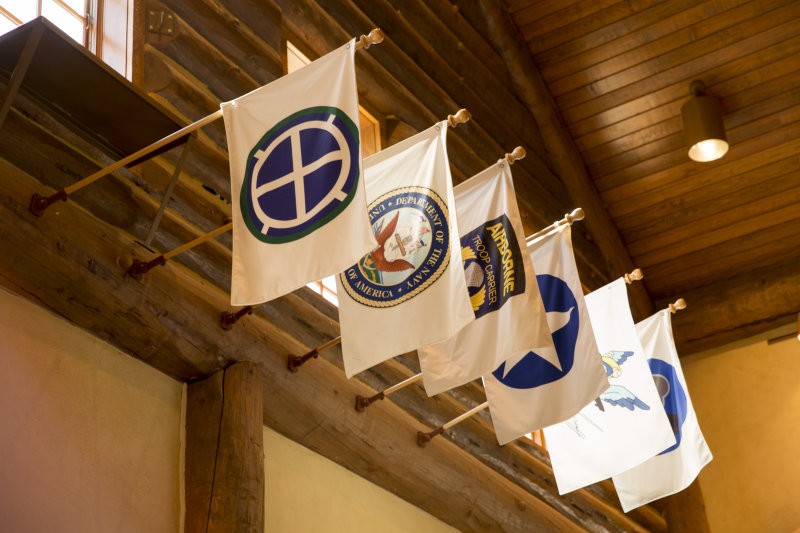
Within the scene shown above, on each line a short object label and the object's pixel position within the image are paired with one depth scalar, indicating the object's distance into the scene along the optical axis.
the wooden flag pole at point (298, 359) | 5.63
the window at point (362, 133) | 6.57
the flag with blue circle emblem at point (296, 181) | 4.22
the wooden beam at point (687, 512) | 10.32
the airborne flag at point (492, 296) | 5.03
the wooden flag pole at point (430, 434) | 6.45
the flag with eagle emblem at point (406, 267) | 4.68
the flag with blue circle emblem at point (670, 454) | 6.70
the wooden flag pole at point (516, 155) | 5.47
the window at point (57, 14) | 5.11
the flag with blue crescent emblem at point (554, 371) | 5.45
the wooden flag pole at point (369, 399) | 6.04
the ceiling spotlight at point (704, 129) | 9.99
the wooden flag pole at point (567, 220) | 5.92
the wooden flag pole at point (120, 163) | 4.53
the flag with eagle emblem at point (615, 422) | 6.25
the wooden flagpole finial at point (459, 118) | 5.03
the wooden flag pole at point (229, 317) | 5.29
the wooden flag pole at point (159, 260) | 4.83
